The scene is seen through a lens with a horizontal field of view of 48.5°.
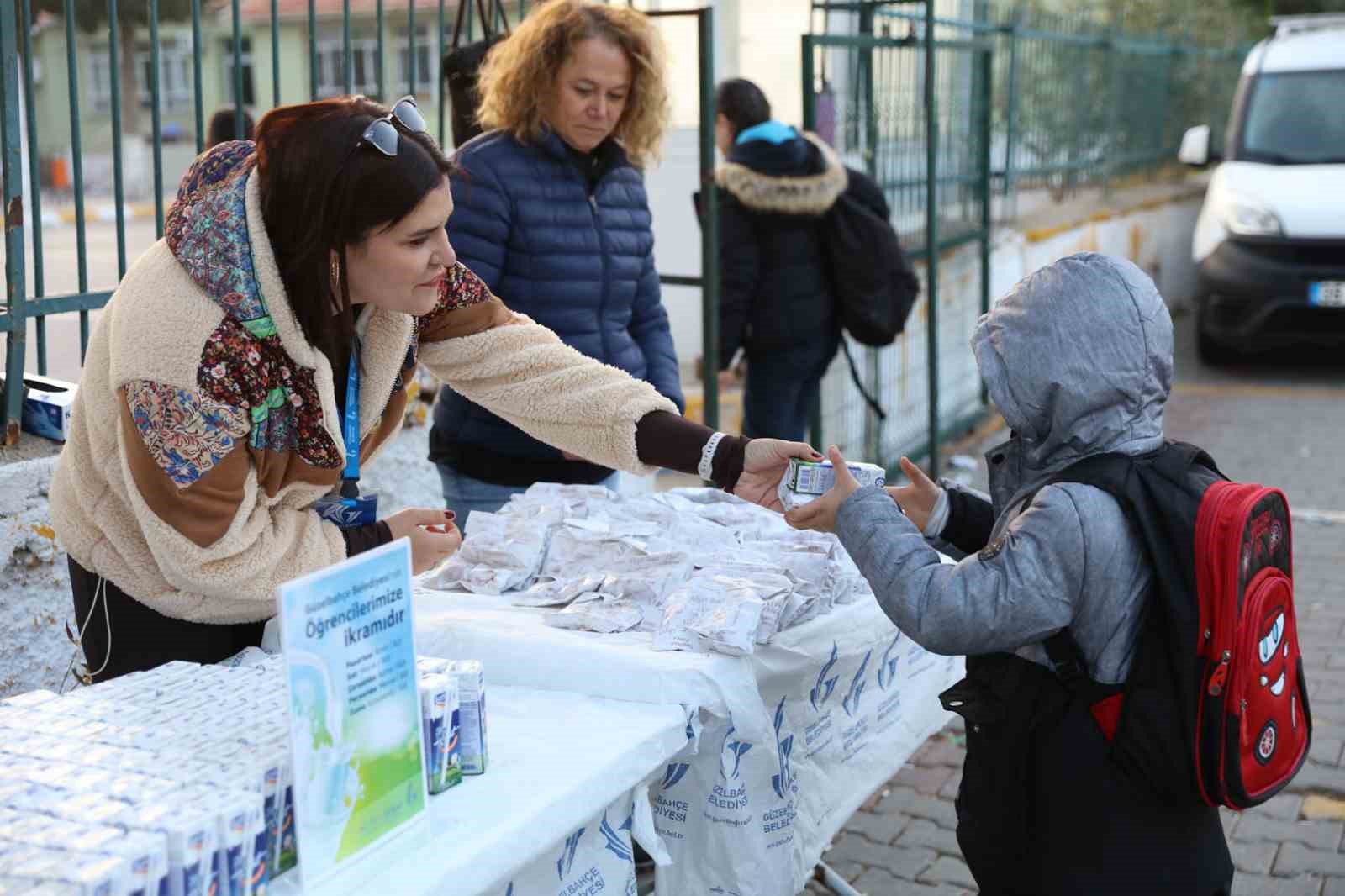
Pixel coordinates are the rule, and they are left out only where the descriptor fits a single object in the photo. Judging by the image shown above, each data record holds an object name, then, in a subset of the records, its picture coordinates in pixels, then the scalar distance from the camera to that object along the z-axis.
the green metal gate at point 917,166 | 6.17
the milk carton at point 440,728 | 1.83
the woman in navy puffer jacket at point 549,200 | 3.43
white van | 9.14
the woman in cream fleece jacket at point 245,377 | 2.03
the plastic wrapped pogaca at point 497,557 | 2.70
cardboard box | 3.24
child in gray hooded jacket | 2.07
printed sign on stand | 1.55
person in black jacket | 5.32
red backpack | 1.99
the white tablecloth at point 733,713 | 2.30
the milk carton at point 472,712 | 1.92
